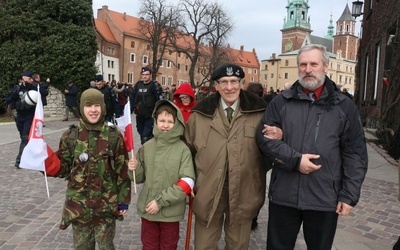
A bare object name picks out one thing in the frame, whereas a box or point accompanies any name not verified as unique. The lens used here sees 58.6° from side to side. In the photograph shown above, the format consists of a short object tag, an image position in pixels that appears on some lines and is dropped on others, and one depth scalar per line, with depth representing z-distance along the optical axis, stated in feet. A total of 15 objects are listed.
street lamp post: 53.96
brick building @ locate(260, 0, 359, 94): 345.23
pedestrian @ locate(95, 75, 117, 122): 34.15
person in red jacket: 18.47
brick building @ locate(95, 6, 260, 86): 202.12
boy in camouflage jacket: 9.96
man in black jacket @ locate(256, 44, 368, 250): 8.55
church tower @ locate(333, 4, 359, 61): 376.68
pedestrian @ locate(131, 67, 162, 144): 26.12
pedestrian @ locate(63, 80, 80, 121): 53.78
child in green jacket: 9.70
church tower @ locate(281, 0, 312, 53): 351.25
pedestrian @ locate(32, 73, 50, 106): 31.04
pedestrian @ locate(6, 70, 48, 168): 23.44
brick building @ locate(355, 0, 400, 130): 34.12
